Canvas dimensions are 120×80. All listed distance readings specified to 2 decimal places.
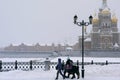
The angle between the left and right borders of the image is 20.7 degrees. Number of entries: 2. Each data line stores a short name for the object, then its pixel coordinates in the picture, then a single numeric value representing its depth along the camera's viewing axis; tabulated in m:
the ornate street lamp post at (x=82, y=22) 22.03
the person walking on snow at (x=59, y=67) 19.75
